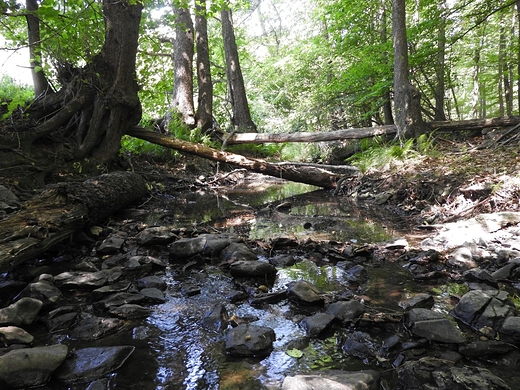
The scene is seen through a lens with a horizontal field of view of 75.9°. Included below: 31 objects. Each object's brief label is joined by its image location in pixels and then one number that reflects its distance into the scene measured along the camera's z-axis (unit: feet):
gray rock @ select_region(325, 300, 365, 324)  7.98
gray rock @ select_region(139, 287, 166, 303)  9.25
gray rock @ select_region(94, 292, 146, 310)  8.80
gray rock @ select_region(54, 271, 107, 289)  9.84
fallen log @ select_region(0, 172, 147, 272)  9.86
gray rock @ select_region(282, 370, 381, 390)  5.51
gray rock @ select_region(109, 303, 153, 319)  8.41
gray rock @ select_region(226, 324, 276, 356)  6.85
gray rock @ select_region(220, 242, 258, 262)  12.19
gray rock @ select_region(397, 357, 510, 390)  5.50
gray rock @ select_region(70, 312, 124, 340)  7.47
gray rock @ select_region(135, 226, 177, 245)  14.23
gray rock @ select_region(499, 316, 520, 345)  6.91
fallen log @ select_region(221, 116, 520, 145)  30.68
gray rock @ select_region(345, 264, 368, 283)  10.62
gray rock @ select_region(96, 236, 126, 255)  13.10
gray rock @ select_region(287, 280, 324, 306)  8.91
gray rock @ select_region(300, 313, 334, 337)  7.54
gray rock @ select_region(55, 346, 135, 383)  6.07
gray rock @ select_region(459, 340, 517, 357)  6.57
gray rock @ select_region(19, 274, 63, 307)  8.83
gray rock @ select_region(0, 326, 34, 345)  6.94
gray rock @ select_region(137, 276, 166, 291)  10.12
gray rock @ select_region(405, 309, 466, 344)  6.97
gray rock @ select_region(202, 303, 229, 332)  7.93
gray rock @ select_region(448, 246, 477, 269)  11.09
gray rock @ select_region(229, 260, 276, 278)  10.81
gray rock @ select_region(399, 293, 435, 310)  8.62
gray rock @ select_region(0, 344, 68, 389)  5.75
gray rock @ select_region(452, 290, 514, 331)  7.47
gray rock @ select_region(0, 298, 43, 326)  7.68
